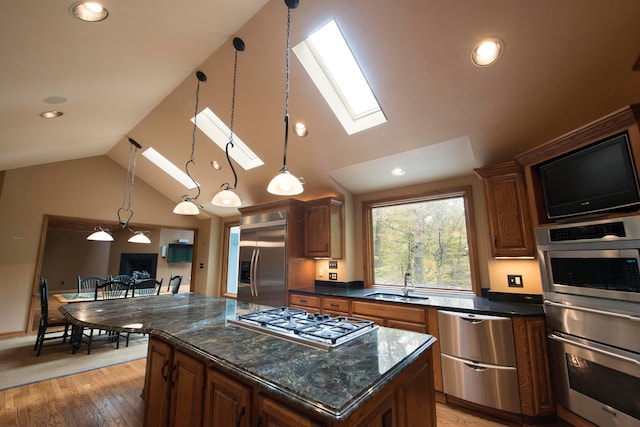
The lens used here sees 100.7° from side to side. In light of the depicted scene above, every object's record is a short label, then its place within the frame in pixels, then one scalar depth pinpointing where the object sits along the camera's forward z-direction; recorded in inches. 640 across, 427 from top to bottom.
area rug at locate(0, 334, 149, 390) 119.6
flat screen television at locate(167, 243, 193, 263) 344.2
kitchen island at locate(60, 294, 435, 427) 35.8
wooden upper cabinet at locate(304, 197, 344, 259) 149.7
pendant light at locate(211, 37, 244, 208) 86.8
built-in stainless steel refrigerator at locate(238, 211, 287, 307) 153.6
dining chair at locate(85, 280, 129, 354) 157.1
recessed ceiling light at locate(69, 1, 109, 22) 65.4
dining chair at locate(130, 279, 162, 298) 181.6
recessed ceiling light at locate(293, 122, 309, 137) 120.9
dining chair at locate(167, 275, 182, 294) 190.4
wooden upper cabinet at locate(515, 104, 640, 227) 65.9
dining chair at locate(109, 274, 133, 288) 185.7
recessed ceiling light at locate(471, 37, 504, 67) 74.5
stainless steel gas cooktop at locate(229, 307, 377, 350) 54.4
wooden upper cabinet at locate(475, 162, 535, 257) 98.4
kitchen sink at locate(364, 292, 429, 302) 116.2
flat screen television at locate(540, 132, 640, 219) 68.0
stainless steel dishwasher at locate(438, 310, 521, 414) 84.7
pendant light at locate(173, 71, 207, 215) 101.1
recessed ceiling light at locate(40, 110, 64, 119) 114.5
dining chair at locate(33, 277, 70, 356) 142.8
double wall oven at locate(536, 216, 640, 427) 65.1
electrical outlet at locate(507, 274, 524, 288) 105.3
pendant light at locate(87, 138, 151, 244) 212.9
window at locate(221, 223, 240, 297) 240.2
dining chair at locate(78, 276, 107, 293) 193.6
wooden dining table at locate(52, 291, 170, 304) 155.6
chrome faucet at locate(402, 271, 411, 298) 128.1
